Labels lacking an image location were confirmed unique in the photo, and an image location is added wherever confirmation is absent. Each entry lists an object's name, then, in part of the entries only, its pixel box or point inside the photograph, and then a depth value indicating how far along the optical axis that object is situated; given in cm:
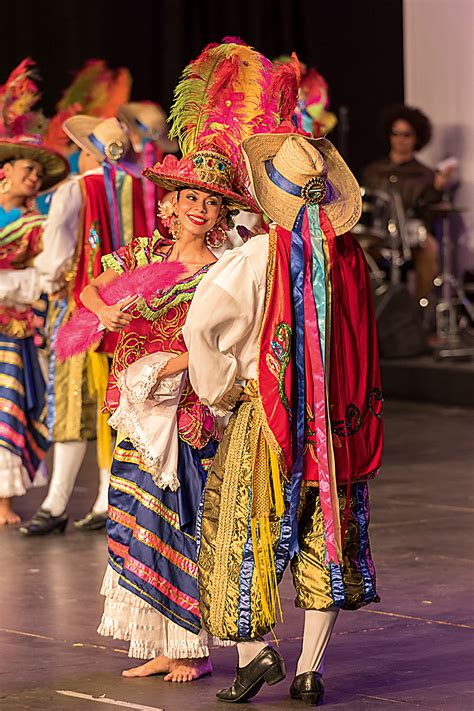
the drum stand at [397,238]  2199
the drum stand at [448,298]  2210
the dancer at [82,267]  1221
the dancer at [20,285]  1241
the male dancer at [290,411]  743
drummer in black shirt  2243
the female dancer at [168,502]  831
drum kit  2200
